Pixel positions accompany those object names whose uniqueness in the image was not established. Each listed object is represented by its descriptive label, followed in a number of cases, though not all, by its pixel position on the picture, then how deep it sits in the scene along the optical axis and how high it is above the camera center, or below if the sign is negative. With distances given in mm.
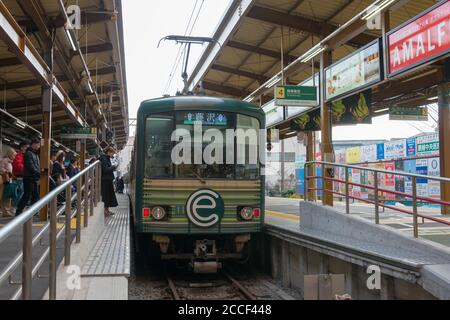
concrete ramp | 4660 -924
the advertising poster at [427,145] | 14547 +923
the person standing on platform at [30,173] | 8977 +101
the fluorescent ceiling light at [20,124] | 14978 +1768
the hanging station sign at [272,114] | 14945 +2012
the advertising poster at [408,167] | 14750 +199
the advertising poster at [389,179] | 14621 -157
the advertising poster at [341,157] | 22150 +869
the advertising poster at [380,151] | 18191 +894
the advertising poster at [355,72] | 9320 +2171
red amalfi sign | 7484 +2264
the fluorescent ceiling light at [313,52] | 10977 +2875
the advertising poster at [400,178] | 14820 -141
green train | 7555 +32
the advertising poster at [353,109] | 10773 +1549
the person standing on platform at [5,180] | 9930 -31
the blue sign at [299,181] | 24558 -305
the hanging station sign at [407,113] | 14188 +1829
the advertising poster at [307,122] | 14352 +1630
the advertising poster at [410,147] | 15933 +902
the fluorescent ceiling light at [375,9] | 8241 +2994
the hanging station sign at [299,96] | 11336 +1924
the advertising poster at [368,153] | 19141 +886
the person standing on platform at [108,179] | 10031 -37
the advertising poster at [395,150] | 16656 +894
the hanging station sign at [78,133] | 17469 +1677
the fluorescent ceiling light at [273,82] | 13672 +2766
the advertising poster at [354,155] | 19844 +836
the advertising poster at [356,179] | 16688 -161
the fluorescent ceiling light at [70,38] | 9000 +2758
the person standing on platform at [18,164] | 10500 +318
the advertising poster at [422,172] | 14127 +51
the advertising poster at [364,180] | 14379 -180
